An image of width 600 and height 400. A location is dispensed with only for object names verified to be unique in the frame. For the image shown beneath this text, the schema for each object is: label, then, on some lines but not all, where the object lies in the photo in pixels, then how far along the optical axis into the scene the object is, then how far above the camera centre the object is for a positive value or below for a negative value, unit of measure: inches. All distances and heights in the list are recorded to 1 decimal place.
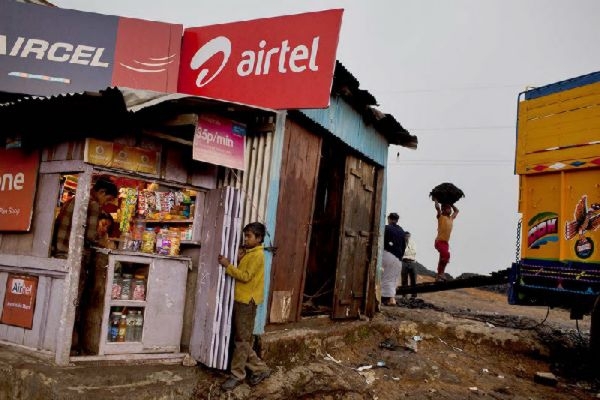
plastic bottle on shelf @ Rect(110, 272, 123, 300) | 196.2 -30.3
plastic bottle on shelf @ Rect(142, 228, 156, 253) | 230.2 -11.2
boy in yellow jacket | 195.2 -29.2
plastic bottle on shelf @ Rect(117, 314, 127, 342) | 197.5 -48.2
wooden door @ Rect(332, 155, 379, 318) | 305.3 -0.5
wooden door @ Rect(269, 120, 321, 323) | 241.9 +7.2
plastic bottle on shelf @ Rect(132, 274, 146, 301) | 202.7 -30.8
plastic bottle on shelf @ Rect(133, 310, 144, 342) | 201.8 -48.1
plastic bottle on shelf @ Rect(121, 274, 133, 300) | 199.6 -30.3
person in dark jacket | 397.1 -15.4
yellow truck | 245.4 +32.6
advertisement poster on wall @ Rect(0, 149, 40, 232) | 207.3 +9.2
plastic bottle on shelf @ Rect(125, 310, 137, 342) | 199.9 -47.2
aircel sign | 261.6 +95.0
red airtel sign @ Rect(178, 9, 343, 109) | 207.6 +83.7
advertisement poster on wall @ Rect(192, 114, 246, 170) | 193.9 +37.1
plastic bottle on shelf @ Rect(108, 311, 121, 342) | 196.0 -47.3
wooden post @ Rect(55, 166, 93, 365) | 181.8 -22.4
